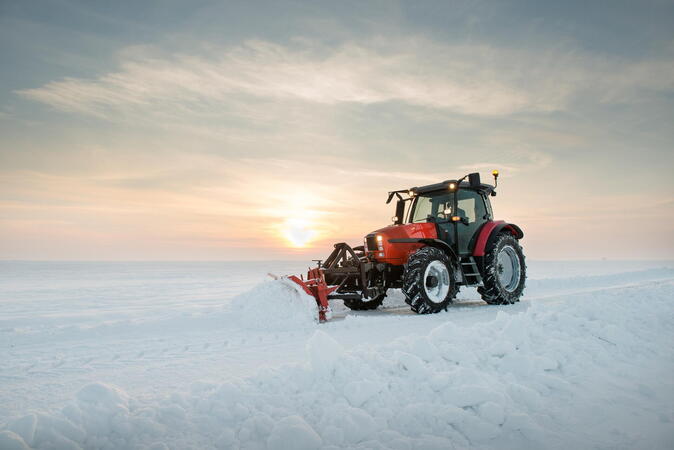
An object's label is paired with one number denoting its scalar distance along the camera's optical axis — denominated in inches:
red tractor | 283.3
